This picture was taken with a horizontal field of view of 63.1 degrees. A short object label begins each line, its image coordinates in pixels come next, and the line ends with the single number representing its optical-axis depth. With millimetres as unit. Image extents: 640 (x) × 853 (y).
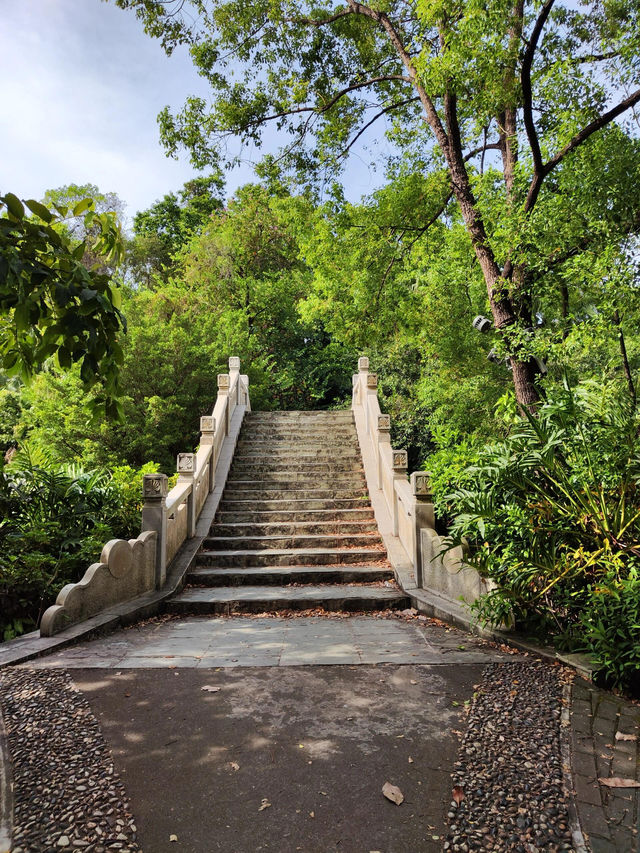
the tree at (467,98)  6766
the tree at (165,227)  29344
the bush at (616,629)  3561
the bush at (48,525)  5387
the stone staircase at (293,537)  6297
